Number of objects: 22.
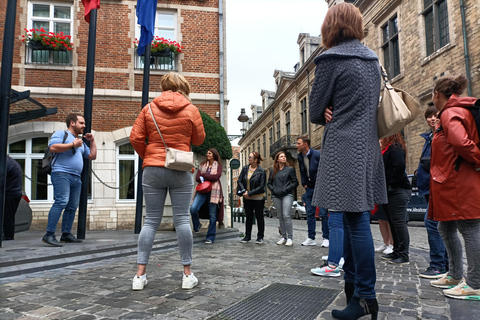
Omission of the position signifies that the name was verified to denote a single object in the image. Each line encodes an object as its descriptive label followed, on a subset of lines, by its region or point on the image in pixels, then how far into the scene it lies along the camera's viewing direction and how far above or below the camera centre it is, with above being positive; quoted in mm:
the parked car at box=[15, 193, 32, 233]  7574 -432
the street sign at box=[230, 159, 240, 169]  15184 +1120
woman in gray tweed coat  2381 +299
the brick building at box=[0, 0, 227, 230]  10945 +3454
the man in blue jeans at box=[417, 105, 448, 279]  3988 -421
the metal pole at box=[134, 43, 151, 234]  7902 +445
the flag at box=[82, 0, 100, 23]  6992 +3494
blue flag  8617 +3974
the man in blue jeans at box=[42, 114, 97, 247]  5324 +295
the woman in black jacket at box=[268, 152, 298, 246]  7160 -60
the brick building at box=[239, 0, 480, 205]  13953 +6280
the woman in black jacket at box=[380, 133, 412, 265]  4848 -54
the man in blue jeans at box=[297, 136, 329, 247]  6375 +323
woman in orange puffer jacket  3383 +181
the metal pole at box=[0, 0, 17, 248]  5258 +1333
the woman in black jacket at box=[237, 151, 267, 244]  7516 +20
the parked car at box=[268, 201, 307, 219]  24628 -1223
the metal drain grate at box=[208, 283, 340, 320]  2611 -840
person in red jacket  2980 +125
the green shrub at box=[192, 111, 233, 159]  9914 +1354
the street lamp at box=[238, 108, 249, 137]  18572 +3659
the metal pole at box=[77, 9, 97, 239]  6355 +1318
